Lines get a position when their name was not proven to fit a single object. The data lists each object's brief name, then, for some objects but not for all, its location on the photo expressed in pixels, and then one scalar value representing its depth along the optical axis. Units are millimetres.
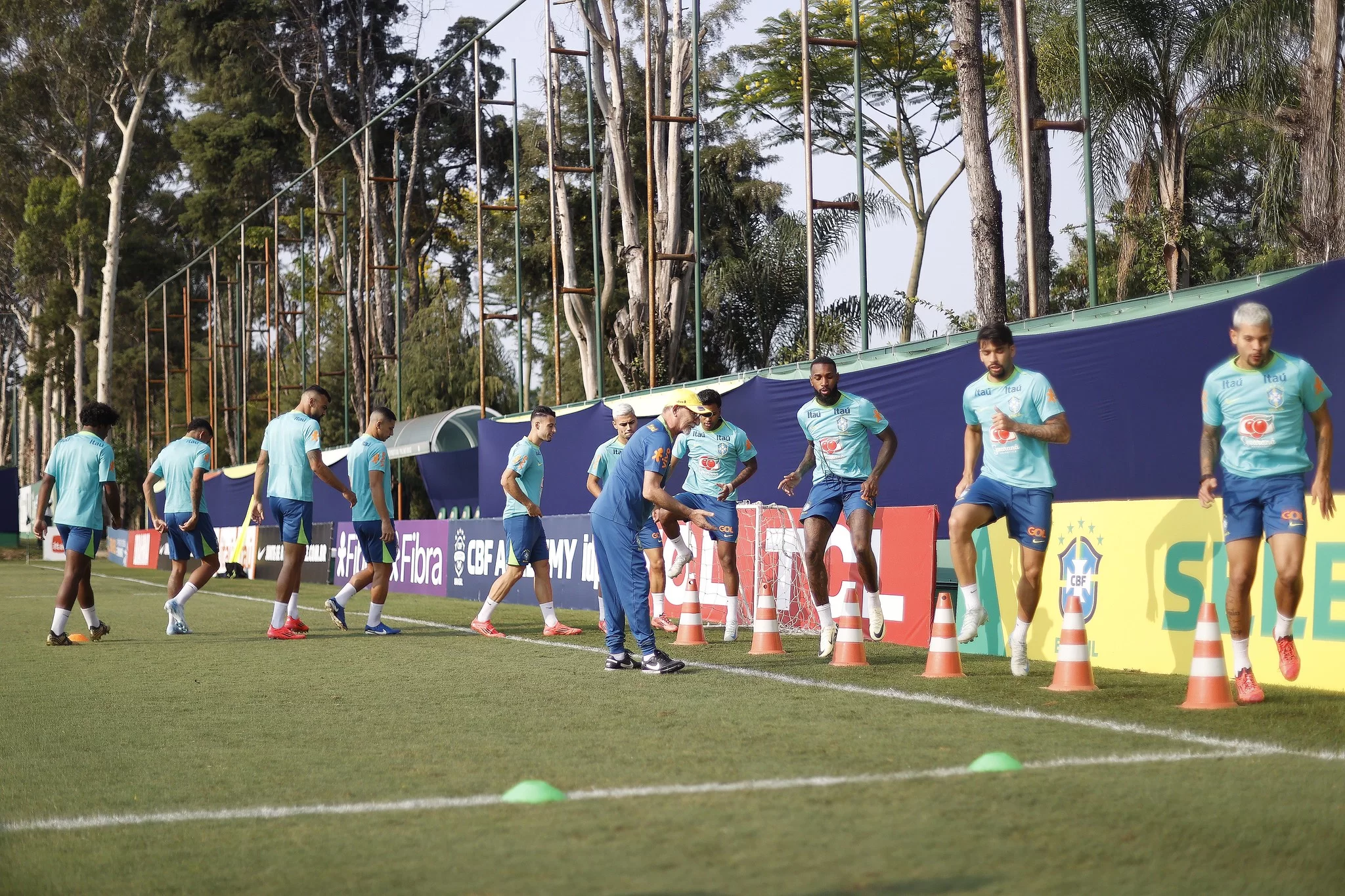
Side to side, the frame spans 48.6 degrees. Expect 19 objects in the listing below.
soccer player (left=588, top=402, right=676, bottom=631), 12633
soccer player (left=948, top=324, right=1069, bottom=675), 8430
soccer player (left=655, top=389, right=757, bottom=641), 11695
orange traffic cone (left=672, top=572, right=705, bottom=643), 11414
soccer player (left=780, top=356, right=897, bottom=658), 9984
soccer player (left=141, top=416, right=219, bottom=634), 13328
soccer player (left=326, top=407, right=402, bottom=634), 12523
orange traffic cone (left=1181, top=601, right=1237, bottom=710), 7199
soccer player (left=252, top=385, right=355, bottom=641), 12258
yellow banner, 8133
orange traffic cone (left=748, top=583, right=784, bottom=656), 10539
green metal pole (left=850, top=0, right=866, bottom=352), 16859
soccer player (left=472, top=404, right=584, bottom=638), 12266
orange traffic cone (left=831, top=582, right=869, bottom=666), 9492
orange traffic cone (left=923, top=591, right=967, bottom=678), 8742
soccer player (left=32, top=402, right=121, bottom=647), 12000
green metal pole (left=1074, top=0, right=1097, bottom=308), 12953
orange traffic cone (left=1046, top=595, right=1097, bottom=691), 7977
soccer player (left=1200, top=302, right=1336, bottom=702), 7219
